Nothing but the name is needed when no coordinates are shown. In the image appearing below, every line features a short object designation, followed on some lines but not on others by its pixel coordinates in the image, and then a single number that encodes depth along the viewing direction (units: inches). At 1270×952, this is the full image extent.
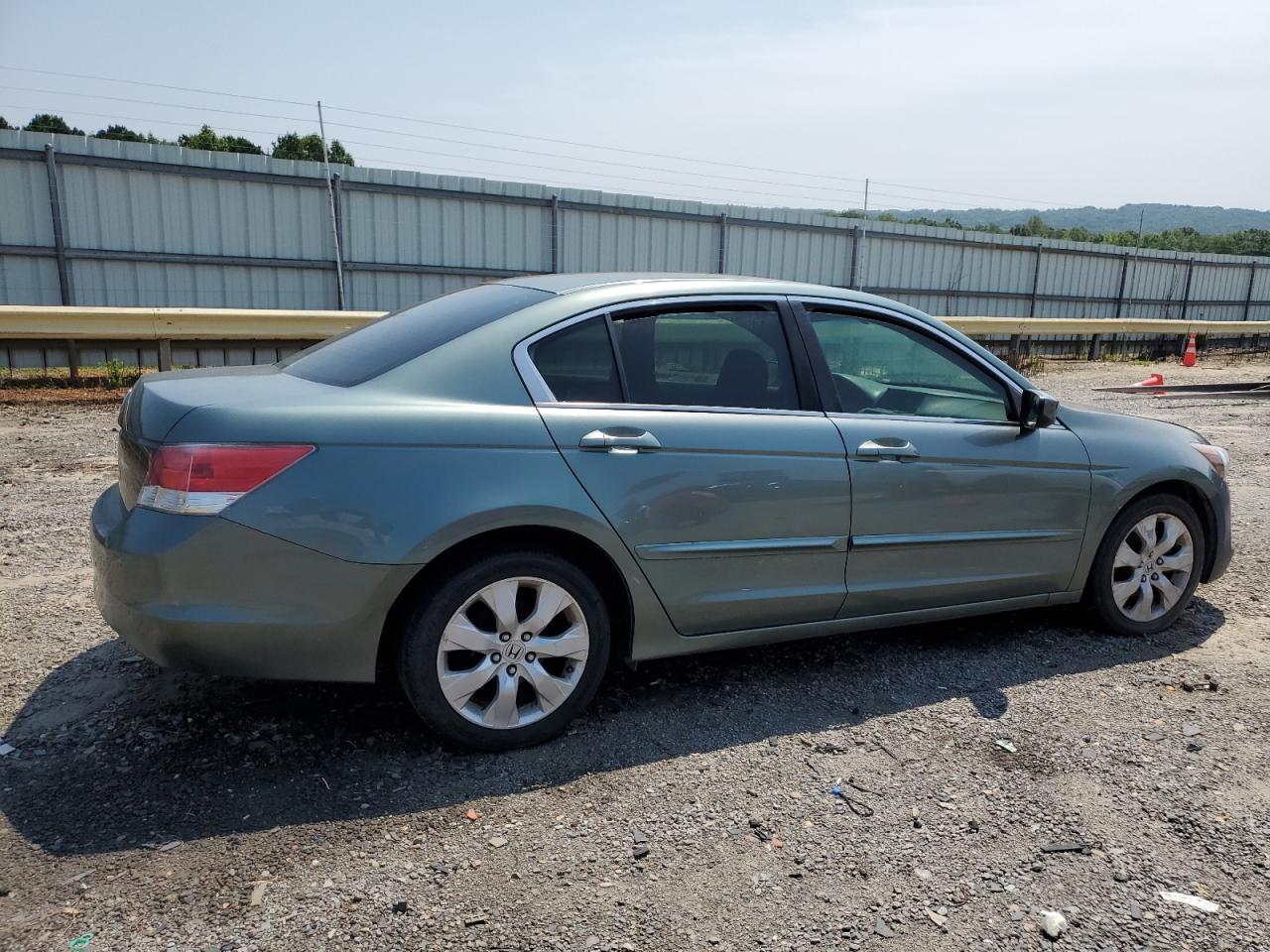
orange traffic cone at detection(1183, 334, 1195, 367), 844.0
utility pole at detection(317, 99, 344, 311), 642.2
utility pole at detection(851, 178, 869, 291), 914.7
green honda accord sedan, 116.2
